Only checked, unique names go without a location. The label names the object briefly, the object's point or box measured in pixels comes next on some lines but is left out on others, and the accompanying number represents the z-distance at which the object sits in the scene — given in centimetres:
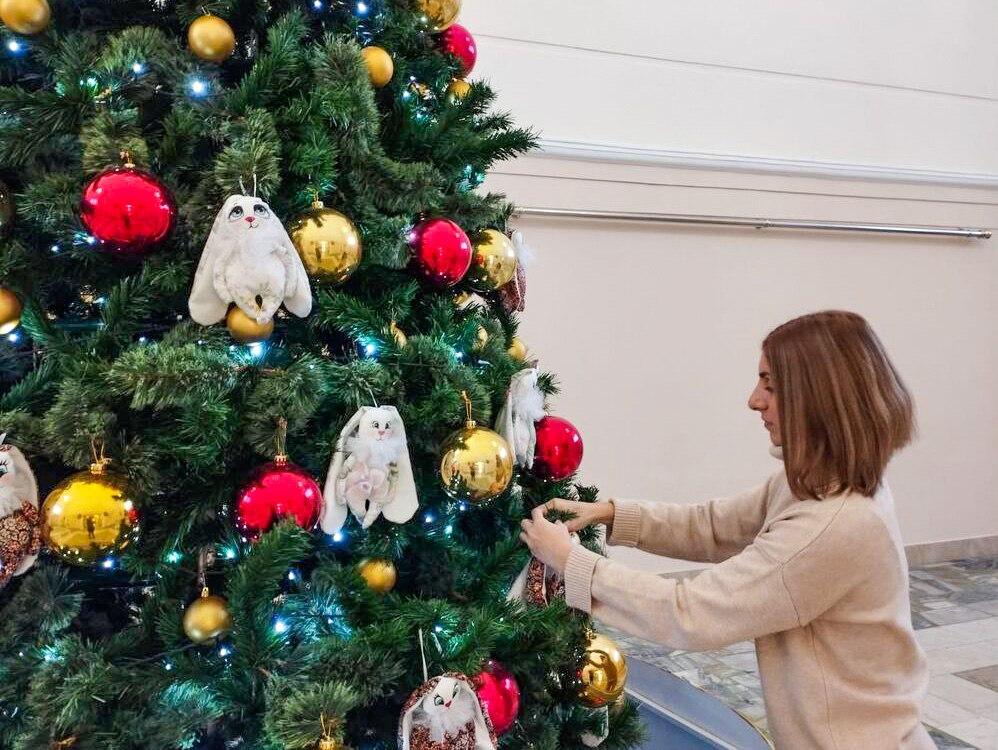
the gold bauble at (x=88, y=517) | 67
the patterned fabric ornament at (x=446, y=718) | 72
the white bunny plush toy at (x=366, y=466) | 78
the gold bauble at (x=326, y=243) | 78
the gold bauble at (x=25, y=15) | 75
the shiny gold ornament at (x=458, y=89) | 108
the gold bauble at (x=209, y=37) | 80
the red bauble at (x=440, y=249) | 91
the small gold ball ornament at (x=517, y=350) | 111
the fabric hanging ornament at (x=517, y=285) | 111
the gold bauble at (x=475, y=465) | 83
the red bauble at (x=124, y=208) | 70
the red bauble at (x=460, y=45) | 112
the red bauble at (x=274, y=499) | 72
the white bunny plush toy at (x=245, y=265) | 73
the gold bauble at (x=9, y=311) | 77
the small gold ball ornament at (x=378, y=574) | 84
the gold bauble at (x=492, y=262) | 101
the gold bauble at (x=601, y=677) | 95
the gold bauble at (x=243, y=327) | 76
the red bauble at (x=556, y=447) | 101
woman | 99
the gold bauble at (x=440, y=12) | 103
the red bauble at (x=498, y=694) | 78
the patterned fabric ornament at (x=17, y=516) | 70
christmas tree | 71
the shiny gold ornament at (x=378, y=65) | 92
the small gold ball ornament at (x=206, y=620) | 75
